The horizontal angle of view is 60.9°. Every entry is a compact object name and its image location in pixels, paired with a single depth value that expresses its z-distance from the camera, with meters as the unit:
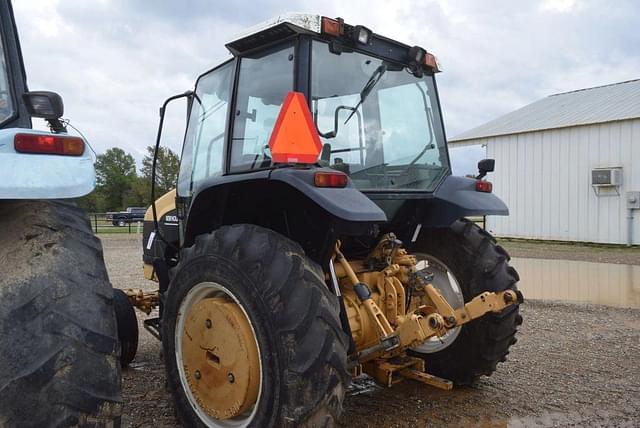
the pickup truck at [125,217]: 26.66
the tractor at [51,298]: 1.55
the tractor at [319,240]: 2.62
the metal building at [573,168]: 15.59
